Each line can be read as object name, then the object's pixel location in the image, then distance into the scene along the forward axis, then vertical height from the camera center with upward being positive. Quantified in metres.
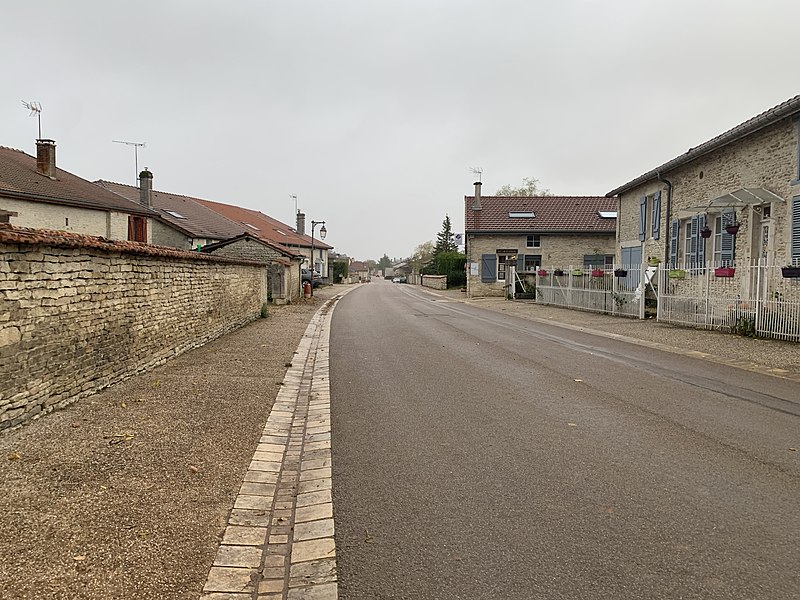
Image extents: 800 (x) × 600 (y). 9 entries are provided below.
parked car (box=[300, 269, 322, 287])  38.02 +0.07
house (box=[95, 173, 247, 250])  32.91 +3.93
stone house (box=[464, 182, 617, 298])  37.72 +2.49
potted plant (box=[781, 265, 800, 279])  11.87 +0.27
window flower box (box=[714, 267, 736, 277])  13.98 +0.32
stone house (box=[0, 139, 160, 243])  22.23 +2.95
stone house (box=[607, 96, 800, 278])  14.50 +2.54
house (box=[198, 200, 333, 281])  56.78 +4.92
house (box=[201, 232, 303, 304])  26.08 +0.97
